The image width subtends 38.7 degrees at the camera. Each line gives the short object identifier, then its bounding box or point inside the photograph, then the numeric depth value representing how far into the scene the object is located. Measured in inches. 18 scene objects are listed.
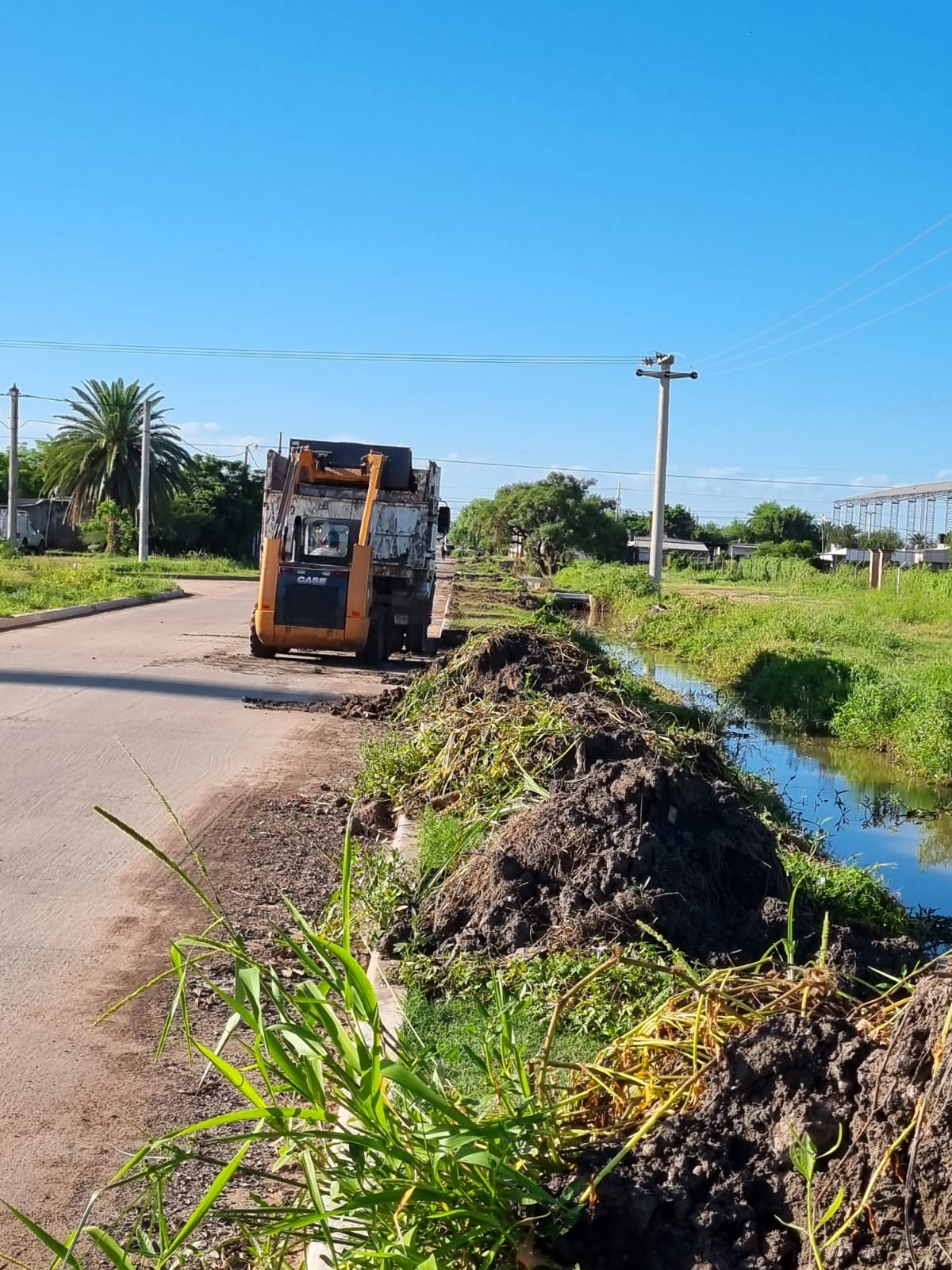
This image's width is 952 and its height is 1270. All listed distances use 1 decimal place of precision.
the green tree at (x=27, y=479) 3954.2
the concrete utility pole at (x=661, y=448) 1633.9
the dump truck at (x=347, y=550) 745.0
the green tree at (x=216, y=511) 2952.8
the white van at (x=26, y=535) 2539.4
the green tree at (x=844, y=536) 4778.5
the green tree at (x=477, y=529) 3563.0
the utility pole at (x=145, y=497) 2108.8
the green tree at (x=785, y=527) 5423.2
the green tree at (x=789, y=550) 3826.3
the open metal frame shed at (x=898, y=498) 3700.8
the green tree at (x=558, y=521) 2942.9
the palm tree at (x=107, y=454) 2807.6
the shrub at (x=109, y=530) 2522.1
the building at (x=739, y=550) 4295.8
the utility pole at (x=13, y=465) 2090.6
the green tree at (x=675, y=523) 5457.7
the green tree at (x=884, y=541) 4288.9
